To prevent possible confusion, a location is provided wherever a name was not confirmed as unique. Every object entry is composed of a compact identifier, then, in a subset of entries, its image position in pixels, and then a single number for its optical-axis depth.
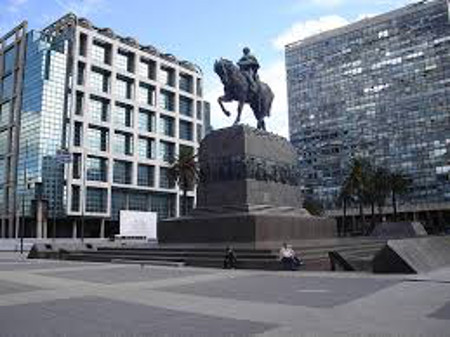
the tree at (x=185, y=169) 67.56
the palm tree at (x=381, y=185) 86.88
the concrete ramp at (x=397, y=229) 59.72
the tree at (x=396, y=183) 91.62
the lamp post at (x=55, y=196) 75.18
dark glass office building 123.25
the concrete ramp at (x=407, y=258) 19.30
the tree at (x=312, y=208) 93.66
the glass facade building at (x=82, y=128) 78.81
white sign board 71.94
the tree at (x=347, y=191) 80.36
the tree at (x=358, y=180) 78.50
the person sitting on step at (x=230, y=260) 22.69
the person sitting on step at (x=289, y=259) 21.20
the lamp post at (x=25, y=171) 79.38
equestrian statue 31.72
